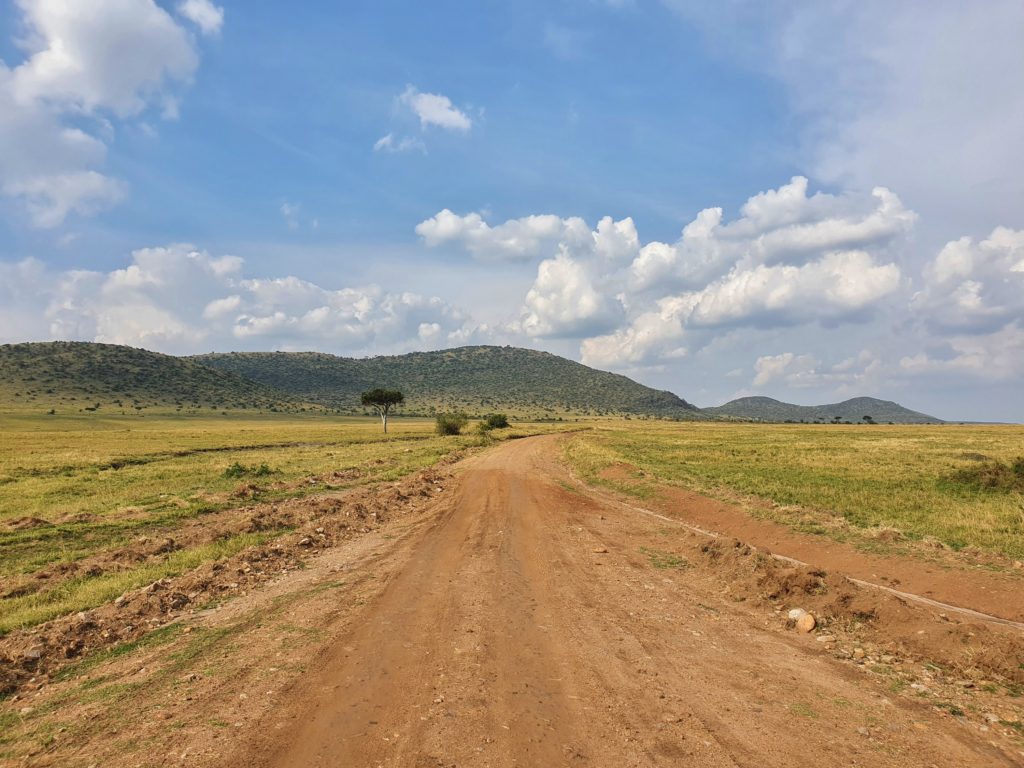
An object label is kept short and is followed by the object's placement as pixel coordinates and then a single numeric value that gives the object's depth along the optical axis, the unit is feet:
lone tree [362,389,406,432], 285.43
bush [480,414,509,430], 298.27
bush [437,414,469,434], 259.19
